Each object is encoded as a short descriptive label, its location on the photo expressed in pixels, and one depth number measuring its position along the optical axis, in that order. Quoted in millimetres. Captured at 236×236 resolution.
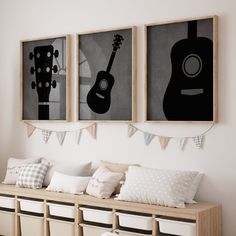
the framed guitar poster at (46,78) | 4617
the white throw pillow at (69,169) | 4352
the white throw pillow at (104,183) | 4016
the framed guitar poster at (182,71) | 3820
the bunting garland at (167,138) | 3877
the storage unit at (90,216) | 3586
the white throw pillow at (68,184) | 4188
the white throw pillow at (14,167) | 4676
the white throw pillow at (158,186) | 3664
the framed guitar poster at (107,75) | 4223
